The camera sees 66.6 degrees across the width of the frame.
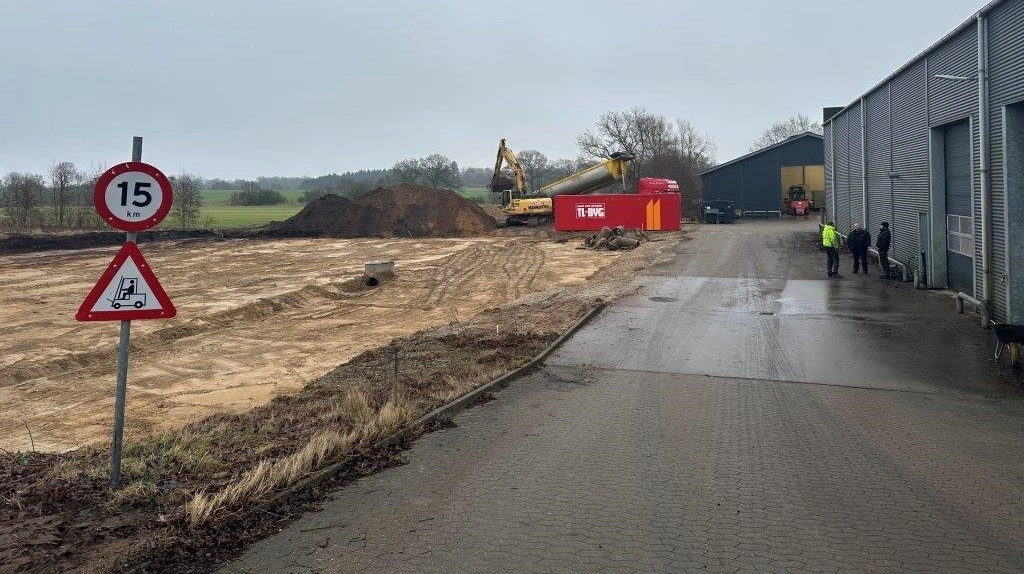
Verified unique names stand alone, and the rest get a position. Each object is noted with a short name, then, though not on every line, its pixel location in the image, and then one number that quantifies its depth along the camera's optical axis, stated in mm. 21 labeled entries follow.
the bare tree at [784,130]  113250
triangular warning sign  5949
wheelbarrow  12078
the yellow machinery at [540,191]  48031
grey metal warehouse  14602
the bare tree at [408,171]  93500
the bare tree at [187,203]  58656
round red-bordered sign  5871
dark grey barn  56375
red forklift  53125
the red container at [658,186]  51062
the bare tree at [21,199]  52812
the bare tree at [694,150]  86606
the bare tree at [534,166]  99812
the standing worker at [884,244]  22781
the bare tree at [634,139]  80688
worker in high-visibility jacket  23188
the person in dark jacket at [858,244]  23547
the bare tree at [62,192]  55094
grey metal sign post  6021
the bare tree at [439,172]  92688
